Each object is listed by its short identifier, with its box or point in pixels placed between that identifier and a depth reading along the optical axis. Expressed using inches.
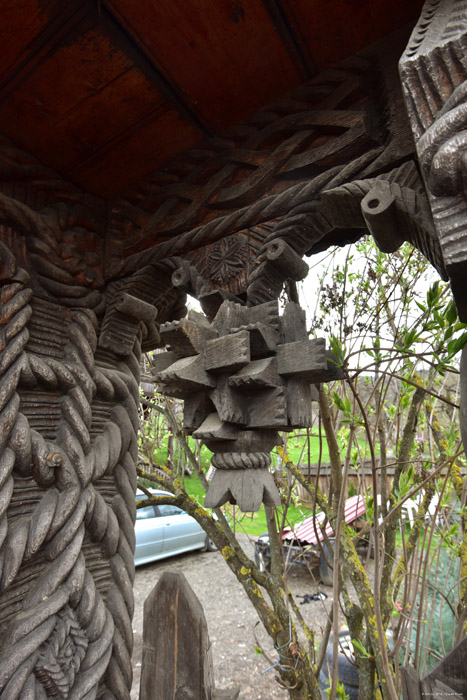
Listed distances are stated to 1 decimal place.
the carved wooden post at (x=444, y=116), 23.8
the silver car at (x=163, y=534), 253.6
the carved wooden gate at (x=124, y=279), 39.2
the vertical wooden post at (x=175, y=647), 49.9
